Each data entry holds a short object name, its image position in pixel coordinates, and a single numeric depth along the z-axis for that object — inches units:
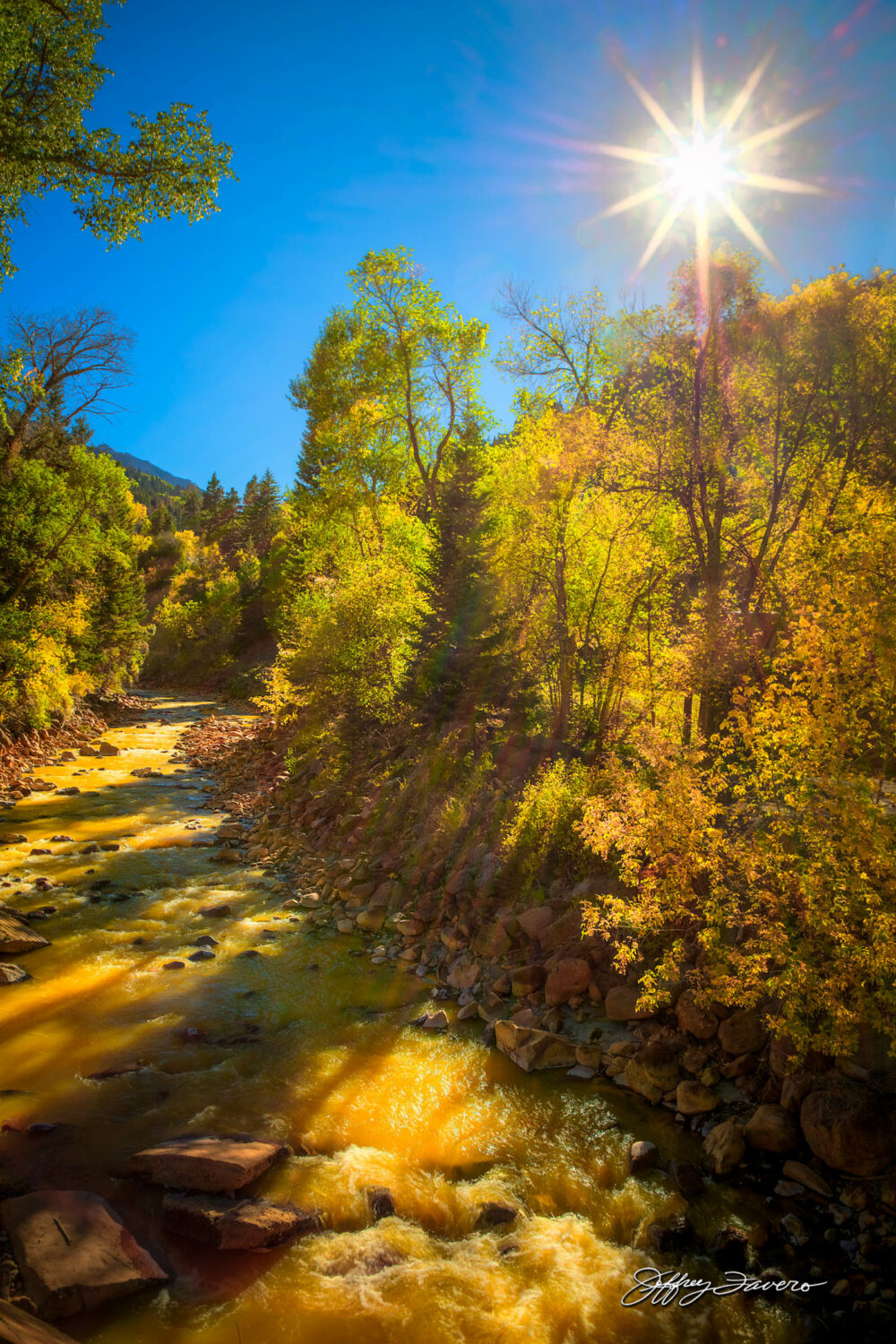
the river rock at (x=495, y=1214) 225.1
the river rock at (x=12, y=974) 347.6
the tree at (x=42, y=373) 764.6
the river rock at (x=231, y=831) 648.4
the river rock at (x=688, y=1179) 233.1
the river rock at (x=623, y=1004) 321.4
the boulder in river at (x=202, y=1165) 223.8
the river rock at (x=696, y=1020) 292.4
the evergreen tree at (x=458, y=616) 660.1
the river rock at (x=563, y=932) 373.1
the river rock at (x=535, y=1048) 313.4
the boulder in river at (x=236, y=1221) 207.2
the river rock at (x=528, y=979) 359.6
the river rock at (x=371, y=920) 465.7
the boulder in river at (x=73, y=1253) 179.2
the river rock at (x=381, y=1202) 227.0
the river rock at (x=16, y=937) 377.1
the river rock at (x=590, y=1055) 308.0
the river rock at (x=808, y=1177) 224.2
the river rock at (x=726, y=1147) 242.1
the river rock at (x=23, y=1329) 135.6
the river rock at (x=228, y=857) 585.3
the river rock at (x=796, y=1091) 250.4
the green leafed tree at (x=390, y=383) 839.1
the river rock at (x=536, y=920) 385.7
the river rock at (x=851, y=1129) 222.1
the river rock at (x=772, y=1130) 243.4
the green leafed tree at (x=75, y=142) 318.7
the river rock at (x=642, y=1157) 247.4
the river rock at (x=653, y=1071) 285.4
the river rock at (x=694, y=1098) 269.6
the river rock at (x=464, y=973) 385.4
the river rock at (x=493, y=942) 396.8
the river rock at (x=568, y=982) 345.4
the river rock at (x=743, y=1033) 279.7
